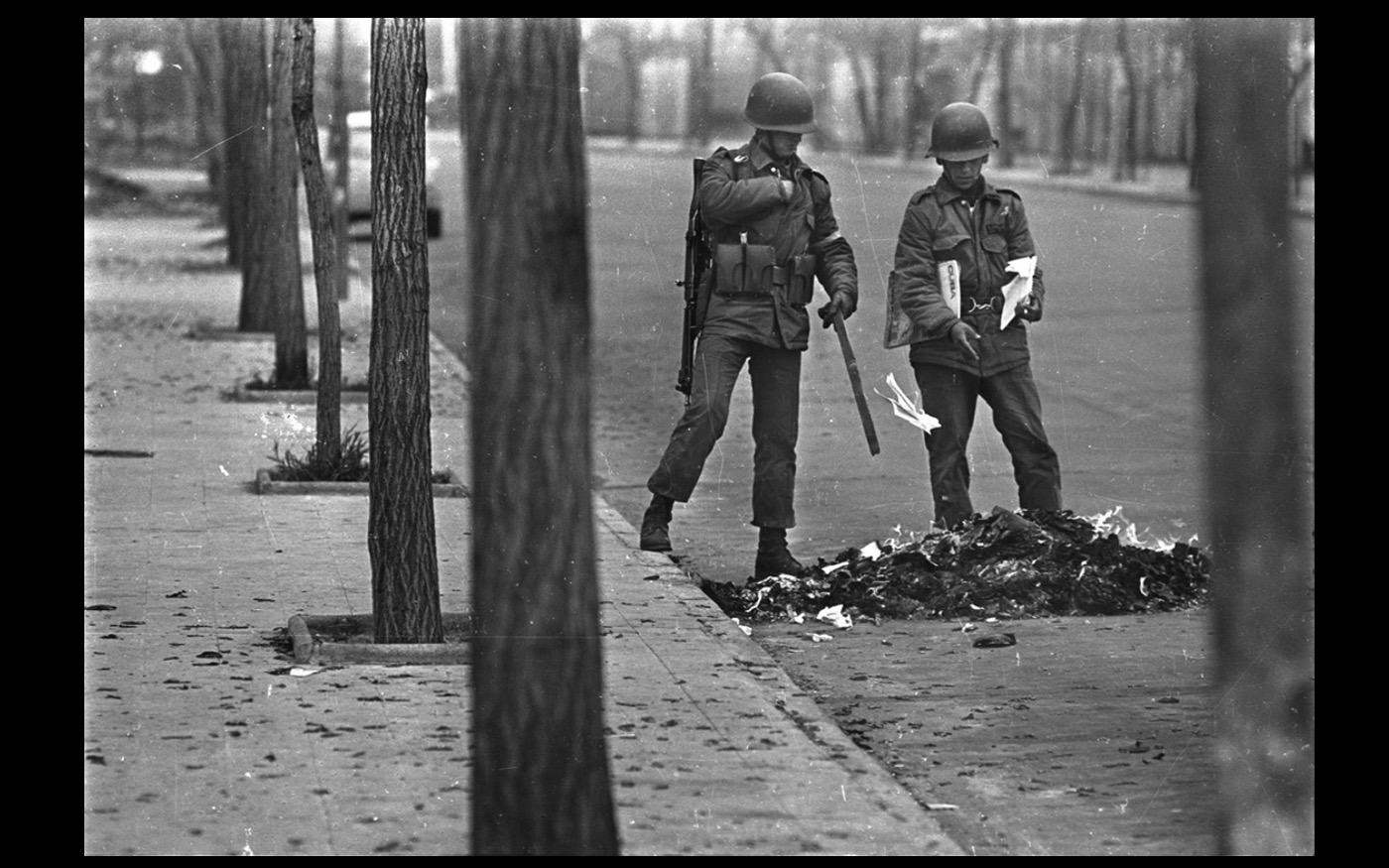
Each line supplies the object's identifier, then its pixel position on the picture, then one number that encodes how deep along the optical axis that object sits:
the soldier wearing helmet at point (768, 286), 16.37
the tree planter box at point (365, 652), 13.61
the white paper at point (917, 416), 16.92
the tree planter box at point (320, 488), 20.67
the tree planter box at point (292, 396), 27.69
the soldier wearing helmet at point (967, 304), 16.73
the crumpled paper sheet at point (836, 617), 15.77
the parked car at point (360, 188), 54.99
